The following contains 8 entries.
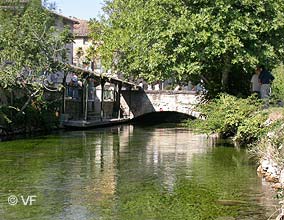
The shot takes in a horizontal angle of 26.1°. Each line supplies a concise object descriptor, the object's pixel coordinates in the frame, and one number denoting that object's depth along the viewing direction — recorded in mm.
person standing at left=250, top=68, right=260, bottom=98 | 39875
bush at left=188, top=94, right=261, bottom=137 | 27172
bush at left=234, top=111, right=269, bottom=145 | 24455
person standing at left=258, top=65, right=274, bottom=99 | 36131
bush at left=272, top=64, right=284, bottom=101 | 24594
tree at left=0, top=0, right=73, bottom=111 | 33312
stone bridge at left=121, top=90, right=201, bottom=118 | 50238
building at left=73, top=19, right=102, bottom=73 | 63525
